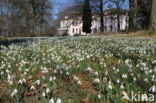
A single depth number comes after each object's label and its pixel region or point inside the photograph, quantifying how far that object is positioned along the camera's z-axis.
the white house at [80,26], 92.49
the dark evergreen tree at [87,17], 71.94
